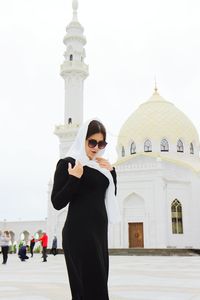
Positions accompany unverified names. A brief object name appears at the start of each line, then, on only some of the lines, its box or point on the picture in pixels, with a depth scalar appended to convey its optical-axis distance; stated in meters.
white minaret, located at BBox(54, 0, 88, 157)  33.59
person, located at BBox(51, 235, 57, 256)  24.05
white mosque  27.23
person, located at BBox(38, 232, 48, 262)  16.66
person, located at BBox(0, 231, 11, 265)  15.01
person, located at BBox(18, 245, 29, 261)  16.91
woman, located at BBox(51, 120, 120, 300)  2.83
